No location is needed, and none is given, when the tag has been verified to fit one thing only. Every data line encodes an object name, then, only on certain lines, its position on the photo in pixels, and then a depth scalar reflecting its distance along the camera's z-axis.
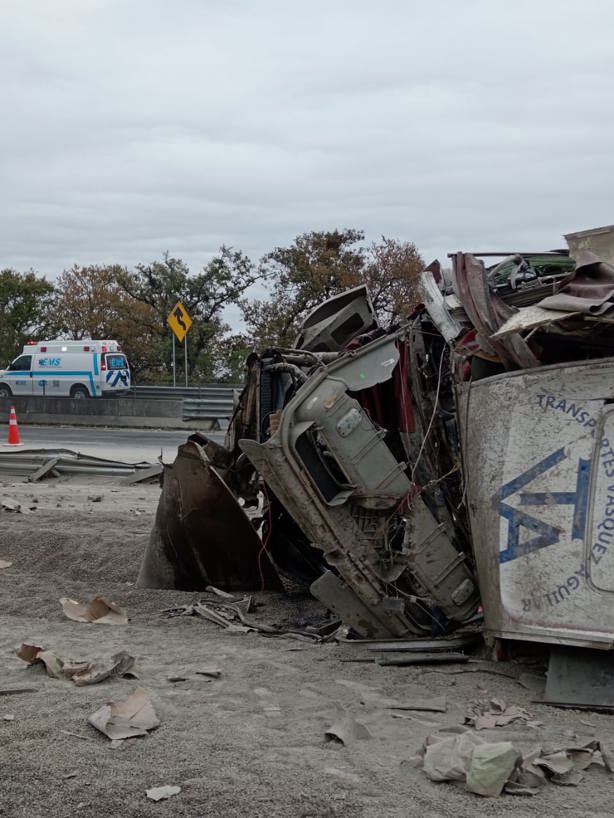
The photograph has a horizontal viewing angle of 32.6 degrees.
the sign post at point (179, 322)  25.19
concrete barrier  25.53
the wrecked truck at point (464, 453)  4.73
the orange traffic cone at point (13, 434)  19.97
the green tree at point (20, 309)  43.66
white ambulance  33.66
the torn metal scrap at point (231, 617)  6.26
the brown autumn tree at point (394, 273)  31.81
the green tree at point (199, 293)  36.53
